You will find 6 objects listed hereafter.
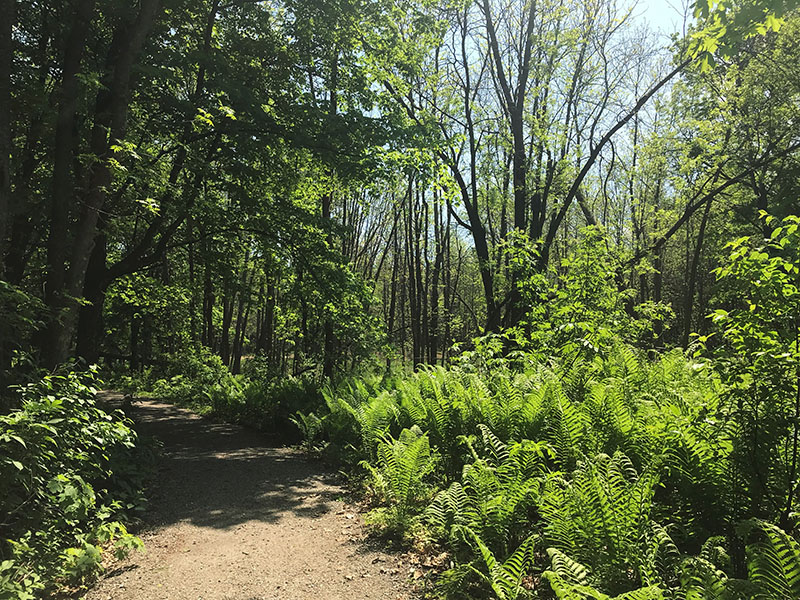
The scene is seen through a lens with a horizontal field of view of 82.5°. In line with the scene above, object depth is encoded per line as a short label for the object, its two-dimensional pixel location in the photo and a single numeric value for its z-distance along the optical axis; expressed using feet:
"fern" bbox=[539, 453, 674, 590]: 9.64
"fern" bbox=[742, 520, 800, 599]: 7.79
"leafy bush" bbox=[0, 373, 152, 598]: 9.98
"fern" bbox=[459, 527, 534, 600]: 9.54
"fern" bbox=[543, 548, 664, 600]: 7.90
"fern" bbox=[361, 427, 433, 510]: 15.19
